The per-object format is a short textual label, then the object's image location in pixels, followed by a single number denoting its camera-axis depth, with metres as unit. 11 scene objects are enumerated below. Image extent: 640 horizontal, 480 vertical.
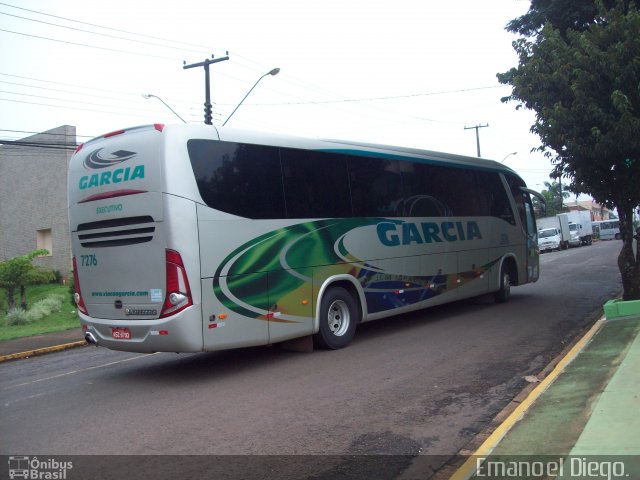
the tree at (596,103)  10.22
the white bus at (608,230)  60.70
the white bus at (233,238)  7.74
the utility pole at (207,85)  20.81
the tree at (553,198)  69.36
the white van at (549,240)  43.72
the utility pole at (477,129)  46.72
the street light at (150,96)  19.38
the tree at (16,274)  19.02
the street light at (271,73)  19.06
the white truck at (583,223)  49.84
